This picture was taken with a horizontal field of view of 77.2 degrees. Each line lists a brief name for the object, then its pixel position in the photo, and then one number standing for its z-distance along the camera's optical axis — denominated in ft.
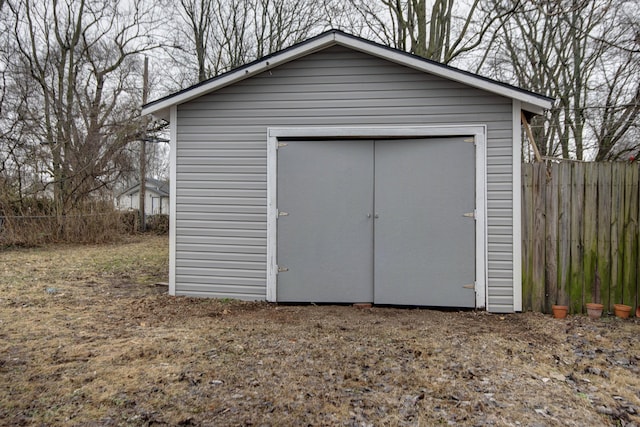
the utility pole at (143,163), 51.13
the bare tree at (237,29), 48.52
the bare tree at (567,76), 36.83
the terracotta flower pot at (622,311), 14.74
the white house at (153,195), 103.86
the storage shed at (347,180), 15.85
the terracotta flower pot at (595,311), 14.83
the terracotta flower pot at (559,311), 15.02
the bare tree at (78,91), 42.24
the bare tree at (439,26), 40.83
